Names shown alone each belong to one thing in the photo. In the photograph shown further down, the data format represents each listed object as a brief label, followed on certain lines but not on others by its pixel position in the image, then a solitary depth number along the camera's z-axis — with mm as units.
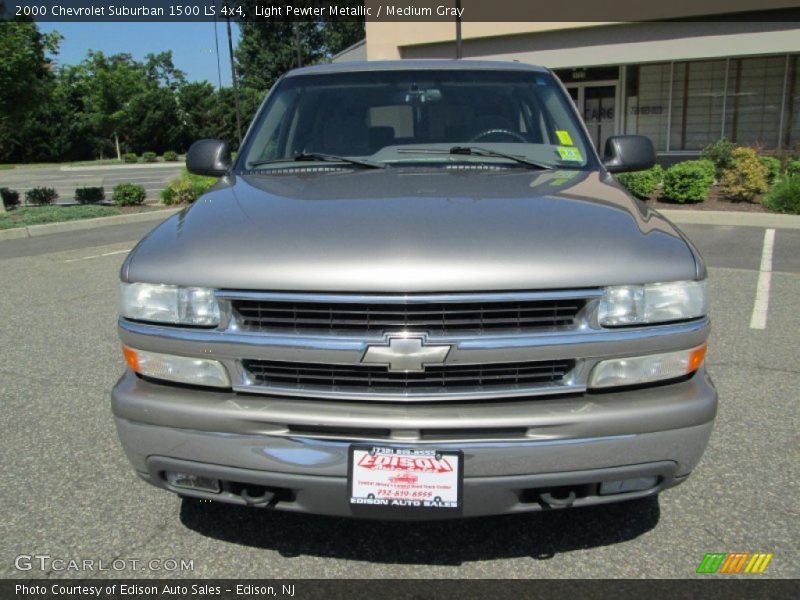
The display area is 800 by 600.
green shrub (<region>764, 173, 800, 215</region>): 11023
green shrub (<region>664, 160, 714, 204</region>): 12125
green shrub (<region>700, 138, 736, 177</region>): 13673
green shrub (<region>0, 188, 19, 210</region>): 15742
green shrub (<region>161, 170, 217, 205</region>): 16219
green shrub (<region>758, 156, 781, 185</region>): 12700
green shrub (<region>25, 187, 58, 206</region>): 16312
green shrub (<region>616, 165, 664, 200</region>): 12734
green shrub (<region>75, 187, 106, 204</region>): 16953
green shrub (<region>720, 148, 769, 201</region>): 12062
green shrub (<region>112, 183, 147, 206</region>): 15891
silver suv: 2082
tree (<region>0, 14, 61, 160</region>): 14007
